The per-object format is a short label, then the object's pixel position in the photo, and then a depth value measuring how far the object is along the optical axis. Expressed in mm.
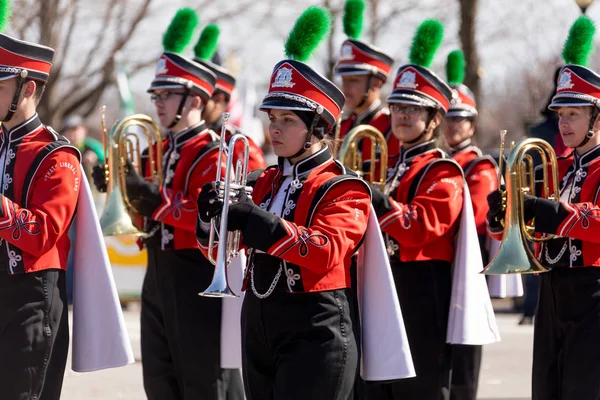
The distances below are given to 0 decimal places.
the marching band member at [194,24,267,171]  15367
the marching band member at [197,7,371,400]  10586
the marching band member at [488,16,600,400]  12406
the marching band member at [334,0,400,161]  16984
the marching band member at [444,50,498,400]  15945
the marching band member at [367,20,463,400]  13930
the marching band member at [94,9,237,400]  14195
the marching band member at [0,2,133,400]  11062
